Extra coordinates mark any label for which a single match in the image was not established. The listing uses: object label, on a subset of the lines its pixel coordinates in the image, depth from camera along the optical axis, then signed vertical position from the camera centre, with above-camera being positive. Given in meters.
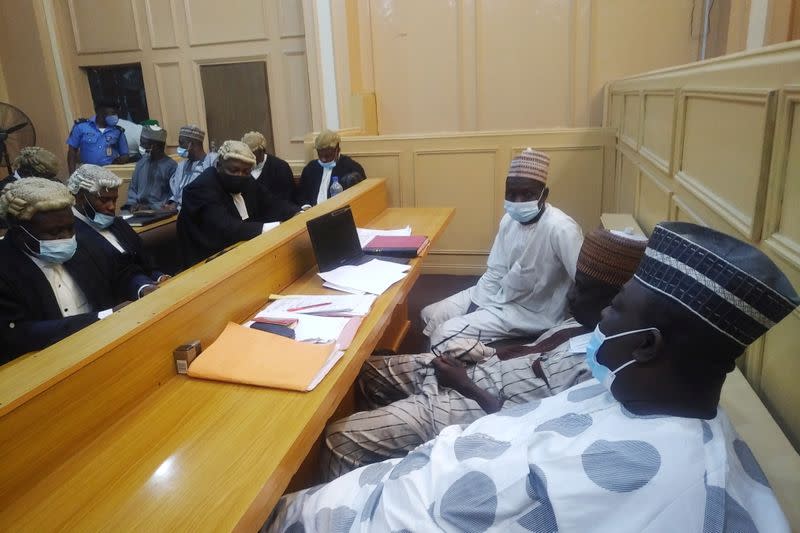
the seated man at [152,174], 5.01 -0.50
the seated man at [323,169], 4.30 -0.47
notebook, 2.49 -0.63
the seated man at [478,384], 1.60 -0.85
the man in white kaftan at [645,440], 0.83 -0.55
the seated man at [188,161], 4.86 -0.40
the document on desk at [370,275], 2.08 -0.64
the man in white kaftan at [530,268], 2.41 -0.72
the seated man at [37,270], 1.92 -0.52
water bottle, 4.13 -0.57
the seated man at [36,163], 3.96 -0.28
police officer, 6.49 -0.23
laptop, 2.24 -0.54
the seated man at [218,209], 3.24 -0.55
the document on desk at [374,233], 2.80 -0.64
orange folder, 1.37 -0.63
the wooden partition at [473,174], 4.17 -0.55
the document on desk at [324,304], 1.82 -0.64
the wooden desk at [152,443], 0.97 -0.65
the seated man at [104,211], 2.61 -0.42
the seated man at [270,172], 4.64 -0.49
